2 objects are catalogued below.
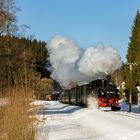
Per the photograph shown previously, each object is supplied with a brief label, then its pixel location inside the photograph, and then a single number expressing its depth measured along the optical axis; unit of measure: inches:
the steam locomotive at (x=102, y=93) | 1678.5
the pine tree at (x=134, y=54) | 2580.5
